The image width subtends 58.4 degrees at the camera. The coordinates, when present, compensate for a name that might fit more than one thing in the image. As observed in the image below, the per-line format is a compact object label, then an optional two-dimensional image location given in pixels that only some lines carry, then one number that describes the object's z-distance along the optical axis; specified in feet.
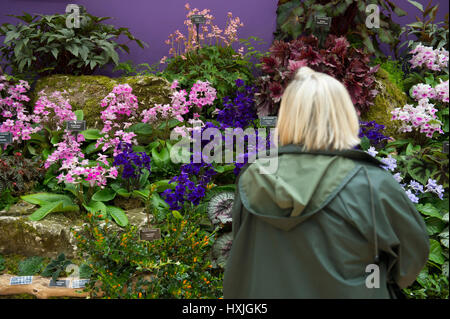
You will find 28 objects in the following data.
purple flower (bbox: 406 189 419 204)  9.67
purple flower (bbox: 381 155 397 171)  10.24
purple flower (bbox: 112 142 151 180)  10.36
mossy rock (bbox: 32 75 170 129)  14.08
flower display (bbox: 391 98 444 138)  11.53
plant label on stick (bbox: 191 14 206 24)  14.08
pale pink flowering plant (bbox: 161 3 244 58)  15.53
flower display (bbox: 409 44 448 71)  13.01
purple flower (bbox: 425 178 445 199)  9.89
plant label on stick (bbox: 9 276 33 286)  8.80
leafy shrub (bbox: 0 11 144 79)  14.37
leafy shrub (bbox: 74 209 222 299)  8.41
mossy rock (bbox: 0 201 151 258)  9.82
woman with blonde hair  4.49
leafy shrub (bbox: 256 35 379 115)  13.34
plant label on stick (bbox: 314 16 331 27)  13.51
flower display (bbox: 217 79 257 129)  13.23
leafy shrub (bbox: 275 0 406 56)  14.93
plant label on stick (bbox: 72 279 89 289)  8.72
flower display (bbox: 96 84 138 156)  11.76
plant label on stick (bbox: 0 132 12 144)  11.47
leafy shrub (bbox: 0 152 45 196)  10.83
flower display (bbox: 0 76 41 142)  11.98
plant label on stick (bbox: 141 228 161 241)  9.12
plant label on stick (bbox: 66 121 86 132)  11.59
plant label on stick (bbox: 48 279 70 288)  8.77
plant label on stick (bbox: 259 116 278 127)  11.36
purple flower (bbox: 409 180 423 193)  10.09
